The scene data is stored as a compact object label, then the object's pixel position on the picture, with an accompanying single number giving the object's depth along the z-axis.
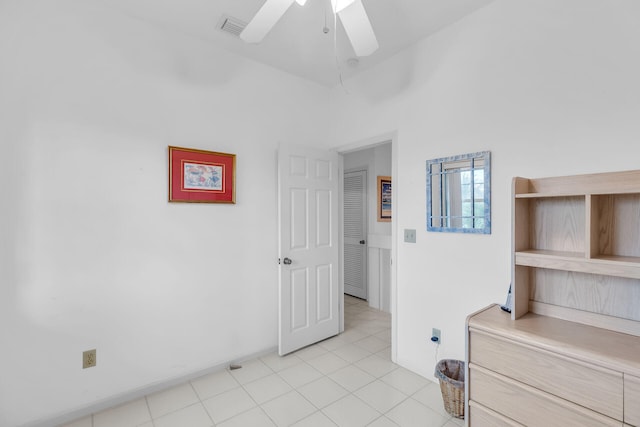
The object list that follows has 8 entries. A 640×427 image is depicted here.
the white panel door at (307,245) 2.78
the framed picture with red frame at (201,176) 2.32
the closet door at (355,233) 4.48
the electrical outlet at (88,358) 1.97
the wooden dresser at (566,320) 1.25
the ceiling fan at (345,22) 1.41
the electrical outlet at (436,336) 2.30
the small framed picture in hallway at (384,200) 4.20
